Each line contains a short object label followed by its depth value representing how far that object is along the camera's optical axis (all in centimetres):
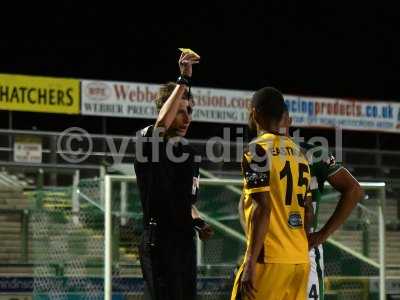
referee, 1219
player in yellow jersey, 1055
